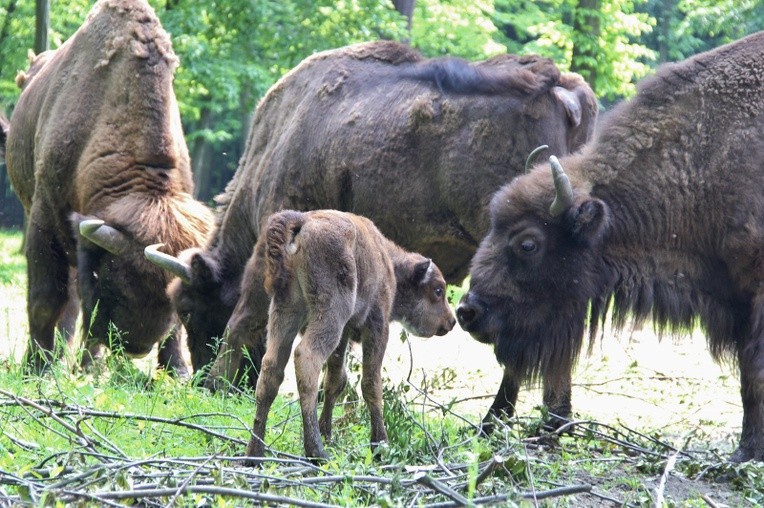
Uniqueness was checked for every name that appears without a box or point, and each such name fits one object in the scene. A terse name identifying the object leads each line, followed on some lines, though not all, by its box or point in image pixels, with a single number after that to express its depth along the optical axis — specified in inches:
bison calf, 349.3
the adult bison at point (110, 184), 585.2
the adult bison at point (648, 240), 433.8
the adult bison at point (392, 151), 508.4
